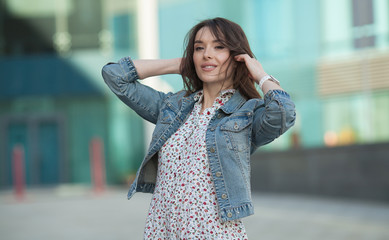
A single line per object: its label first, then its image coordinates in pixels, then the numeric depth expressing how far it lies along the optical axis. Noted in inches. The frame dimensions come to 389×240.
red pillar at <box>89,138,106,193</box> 681.0
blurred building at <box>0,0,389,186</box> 736.3
